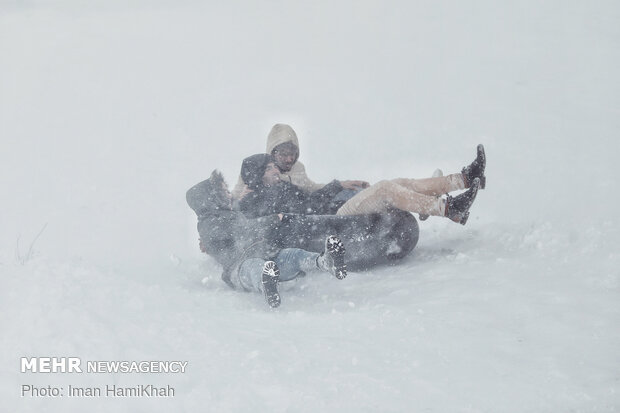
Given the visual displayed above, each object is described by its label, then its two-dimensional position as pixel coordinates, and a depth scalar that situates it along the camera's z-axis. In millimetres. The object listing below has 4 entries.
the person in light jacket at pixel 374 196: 9406
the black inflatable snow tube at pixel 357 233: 10234
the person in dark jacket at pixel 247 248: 8750
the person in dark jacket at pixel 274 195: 11031
